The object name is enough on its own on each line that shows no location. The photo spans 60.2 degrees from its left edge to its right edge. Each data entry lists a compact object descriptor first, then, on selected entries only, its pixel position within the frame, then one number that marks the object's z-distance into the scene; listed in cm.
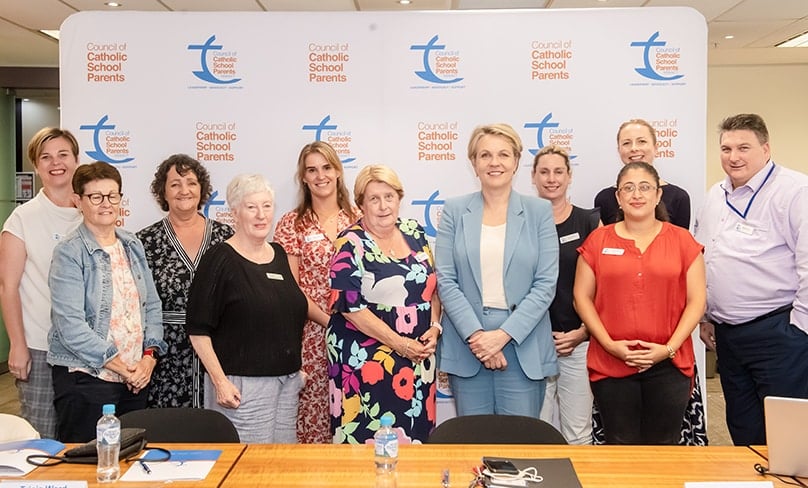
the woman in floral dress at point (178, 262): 336
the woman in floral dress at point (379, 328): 295
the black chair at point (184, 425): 239
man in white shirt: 328
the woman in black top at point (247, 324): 284
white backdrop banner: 406
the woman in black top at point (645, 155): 367
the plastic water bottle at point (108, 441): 196
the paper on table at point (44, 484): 178
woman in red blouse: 294
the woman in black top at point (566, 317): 336
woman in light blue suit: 301
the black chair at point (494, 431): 230
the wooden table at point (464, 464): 192
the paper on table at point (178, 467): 194
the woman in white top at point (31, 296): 327
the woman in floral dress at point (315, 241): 354
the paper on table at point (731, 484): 182
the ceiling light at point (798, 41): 690
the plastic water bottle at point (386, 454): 189
